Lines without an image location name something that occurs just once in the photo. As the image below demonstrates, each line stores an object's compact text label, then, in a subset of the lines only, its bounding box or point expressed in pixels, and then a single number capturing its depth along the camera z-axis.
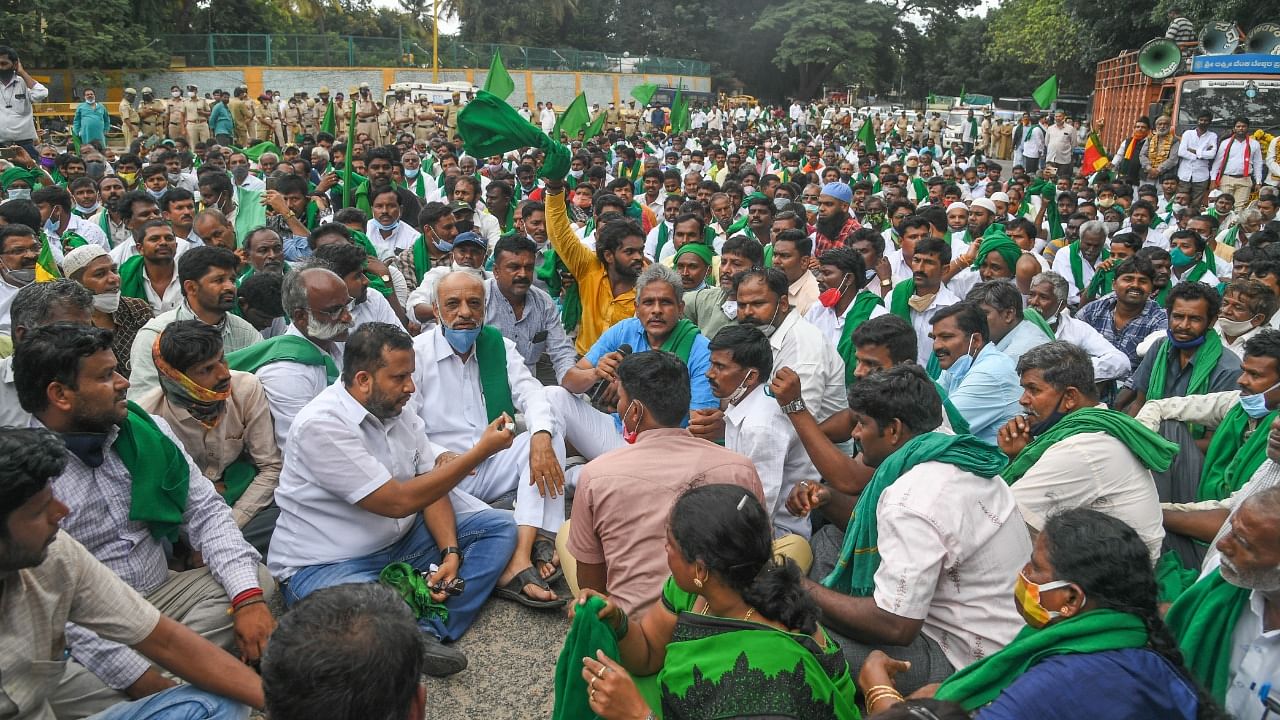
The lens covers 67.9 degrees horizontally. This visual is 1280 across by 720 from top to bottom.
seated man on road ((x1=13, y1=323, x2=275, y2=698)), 2.92
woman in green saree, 2.10
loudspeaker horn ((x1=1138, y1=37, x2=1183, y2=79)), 18.33
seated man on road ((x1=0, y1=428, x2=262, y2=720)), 2.20
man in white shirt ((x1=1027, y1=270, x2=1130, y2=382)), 5.73
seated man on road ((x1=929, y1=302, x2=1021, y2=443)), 4.36
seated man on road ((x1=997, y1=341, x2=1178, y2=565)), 3.27
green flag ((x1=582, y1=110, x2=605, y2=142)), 16.38
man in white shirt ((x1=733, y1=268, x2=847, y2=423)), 4.49
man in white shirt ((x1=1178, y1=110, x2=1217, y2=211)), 14.05
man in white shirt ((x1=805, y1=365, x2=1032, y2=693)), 2.77
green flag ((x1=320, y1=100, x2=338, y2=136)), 11.56
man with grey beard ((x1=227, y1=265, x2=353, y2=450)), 4.21
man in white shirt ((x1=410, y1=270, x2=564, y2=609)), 4.31
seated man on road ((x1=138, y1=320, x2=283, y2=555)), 3.66
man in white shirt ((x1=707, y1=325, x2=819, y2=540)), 3.79
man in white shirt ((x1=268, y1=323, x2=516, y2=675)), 3.52
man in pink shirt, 2.93
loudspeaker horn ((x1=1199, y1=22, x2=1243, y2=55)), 17.70
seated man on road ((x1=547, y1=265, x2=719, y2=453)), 4.78
